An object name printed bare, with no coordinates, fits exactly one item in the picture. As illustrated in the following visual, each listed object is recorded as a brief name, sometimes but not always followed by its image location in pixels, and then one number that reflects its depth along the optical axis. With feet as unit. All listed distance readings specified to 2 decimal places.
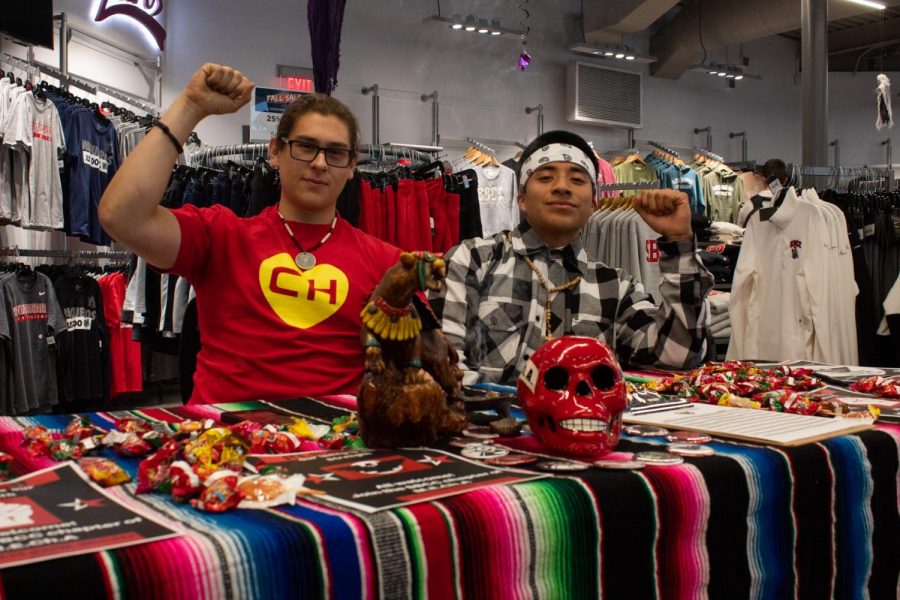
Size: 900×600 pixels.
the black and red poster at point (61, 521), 1.86
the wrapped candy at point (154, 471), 2.44
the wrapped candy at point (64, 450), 2.91
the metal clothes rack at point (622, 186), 15.08
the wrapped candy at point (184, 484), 2.32
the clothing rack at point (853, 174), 13.12
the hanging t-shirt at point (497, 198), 17.90
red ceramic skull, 3.01
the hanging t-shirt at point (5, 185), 13.53
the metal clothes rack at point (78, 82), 14.83
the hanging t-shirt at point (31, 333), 13.56
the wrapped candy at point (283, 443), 3.11
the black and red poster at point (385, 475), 2.37
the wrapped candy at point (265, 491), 2.30
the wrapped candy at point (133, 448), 2.94
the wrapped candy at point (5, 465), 2.68
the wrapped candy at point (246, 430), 2.96
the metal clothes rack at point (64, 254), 15.05
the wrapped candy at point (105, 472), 2.52
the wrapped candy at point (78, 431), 3.10
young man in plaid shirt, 6.08
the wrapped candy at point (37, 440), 2.98
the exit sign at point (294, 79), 22.08
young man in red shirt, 5.25
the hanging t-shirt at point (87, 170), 14.93
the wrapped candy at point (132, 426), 3.21
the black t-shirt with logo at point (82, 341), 14.93
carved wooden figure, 3.11
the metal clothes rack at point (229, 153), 13.71
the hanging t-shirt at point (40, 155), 13.43
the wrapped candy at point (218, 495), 2.24
